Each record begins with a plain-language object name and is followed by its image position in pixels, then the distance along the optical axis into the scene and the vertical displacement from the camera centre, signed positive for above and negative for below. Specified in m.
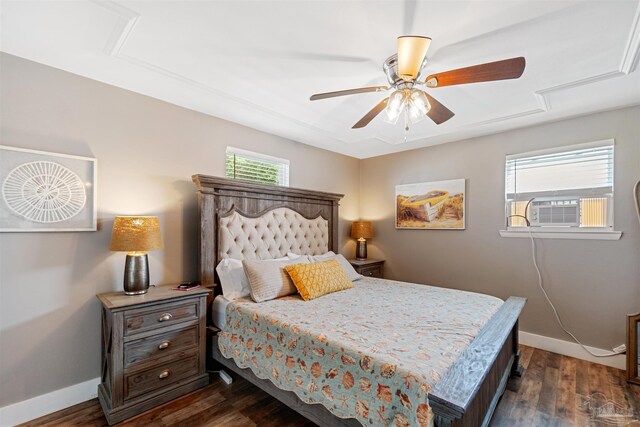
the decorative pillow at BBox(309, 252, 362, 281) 3.37 -0.57
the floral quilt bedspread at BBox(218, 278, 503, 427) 1.40 -0.76
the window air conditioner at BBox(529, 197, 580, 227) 3.02 +0.05
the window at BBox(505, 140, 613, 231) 2.89 +0.31
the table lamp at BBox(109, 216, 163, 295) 2.17 -0.23
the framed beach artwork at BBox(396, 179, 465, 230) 3.79 +0.14
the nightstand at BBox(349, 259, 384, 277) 4.12 -0.75
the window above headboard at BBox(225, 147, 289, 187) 3.26 +0.56
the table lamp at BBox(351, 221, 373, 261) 4.50 -0.30
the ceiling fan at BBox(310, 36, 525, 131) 1.57 +0.80
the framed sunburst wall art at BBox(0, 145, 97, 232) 1.98 +0.15
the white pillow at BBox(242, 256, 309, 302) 2.56 -0.60
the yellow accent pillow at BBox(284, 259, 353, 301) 2.66 -0.62
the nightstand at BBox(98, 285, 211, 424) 2.03 -1.02
